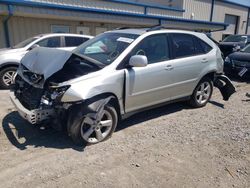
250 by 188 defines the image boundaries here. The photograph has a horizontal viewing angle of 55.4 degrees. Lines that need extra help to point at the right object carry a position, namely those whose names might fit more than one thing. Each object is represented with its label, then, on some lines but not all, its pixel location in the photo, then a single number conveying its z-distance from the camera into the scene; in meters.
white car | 6.93
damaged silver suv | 3.43
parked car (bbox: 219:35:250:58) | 10.73
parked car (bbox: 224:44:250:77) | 8.73
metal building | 10.37
